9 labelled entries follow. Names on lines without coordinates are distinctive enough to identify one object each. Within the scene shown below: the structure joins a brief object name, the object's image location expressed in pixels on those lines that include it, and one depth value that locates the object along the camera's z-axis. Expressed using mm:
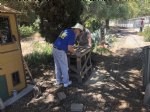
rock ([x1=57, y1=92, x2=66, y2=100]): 3047
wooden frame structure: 3592
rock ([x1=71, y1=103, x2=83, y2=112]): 2698
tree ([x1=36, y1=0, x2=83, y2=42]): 4558
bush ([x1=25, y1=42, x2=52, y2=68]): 5113
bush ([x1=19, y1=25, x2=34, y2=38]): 13703
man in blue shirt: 3311
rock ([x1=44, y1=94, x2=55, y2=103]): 3090
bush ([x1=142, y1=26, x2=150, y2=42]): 8229
